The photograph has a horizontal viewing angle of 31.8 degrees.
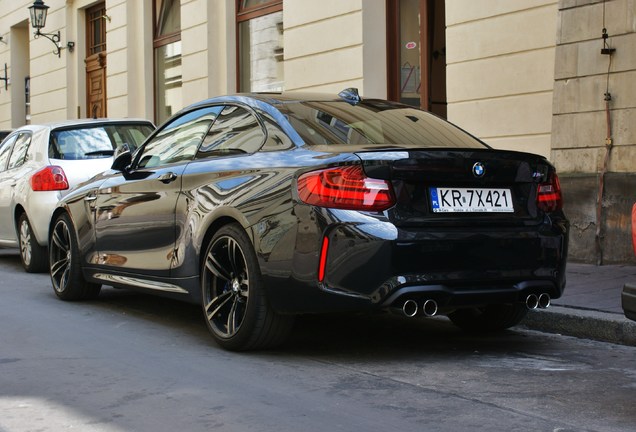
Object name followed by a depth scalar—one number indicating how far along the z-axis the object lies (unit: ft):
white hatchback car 35.70
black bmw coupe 18.72
